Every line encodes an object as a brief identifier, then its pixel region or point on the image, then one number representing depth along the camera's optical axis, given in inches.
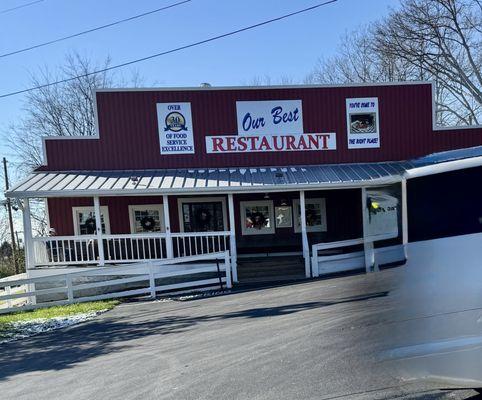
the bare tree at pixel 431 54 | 1051.9
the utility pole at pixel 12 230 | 1222.7
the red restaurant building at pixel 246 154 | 549.6
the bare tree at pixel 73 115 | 1245.7
